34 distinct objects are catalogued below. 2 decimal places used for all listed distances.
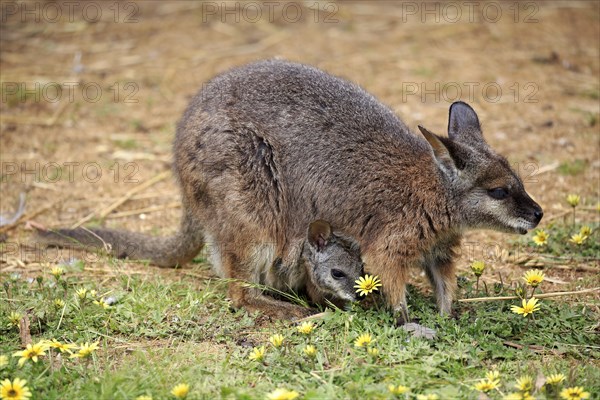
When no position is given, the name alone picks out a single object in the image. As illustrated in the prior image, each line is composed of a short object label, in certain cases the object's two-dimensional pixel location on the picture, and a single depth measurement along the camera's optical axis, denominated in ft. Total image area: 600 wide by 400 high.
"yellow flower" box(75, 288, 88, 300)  28.17
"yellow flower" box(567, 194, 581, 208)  33.73
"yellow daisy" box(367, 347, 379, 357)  24.06
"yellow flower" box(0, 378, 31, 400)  22.22
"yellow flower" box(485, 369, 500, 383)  22.91
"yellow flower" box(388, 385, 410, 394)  22.48
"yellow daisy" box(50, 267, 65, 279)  29.12
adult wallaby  28.58
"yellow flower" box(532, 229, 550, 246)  32.11
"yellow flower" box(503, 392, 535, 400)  21.56
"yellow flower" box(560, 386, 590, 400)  21.57
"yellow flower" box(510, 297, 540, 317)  26.07
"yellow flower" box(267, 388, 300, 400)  21.52
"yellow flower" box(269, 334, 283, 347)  24.41
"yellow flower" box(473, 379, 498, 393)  22.39
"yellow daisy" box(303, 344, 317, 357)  23.82
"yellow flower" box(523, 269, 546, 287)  27.50
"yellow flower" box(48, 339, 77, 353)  24.30
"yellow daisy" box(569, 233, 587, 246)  32.32
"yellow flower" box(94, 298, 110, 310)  28.64
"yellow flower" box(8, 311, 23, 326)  27.58
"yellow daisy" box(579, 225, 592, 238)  32.68
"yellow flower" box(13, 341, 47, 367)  23.76
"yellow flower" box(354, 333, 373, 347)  24.70
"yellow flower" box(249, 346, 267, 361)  24.27
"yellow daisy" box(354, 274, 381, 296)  27.86
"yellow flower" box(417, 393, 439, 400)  21.85
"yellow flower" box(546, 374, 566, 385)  22.15
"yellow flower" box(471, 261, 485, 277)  29.20
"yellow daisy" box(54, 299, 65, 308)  28.37
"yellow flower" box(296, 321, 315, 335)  24.99
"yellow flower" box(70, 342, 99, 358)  23.41
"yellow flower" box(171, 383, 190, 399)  21.79
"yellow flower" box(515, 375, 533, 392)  22.04
